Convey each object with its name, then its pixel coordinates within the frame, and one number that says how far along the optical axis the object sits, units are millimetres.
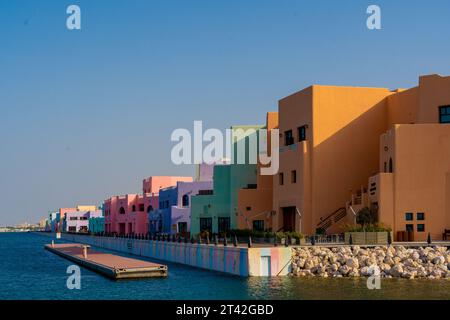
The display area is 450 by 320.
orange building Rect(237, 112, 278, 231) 66688
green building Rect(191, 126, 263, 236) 71938
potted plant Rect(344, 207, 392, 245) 46031
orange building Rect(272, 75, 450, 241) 49750
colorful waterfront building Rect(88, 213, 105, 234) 167100
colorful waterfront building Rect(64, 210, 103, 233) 195075
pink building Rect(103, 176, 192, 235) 120938
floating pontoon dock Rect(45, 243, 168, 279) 45156
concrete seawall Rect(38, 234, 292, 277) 42188
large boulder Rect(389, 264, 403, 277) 40938
